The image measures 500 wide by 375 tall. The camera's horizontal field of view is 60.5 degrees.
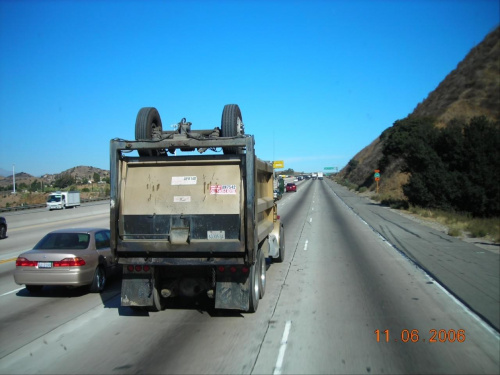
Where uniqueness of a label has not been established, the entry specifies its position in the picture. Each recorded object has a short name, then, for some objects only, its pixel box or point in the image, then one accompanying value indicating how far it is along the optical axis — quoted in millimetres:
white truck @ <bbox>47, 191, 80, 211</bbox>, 45156
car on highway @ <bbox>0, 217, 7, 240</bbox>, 21359
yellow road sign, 69506
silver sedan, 8828
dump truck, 7156
